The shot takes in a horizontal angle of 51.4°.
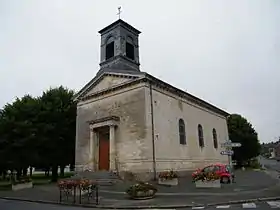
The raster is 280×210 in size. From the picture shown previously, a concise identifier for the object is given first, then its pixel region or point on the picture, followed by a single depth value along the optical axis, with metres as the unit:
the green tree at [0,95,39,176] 26.25
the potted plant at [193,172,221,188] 17.73
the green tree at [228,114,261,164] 51.88
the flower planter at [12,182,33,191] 22.02
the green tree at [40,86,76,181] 29.66
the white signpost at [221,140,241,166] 17.70
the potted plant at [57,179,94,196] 14.95
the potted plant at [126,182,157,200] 14.34
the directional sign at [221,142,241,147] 17.83
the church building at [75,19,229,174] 23.06
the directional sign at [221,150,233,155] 17.66
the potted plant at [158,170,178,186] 19.91
